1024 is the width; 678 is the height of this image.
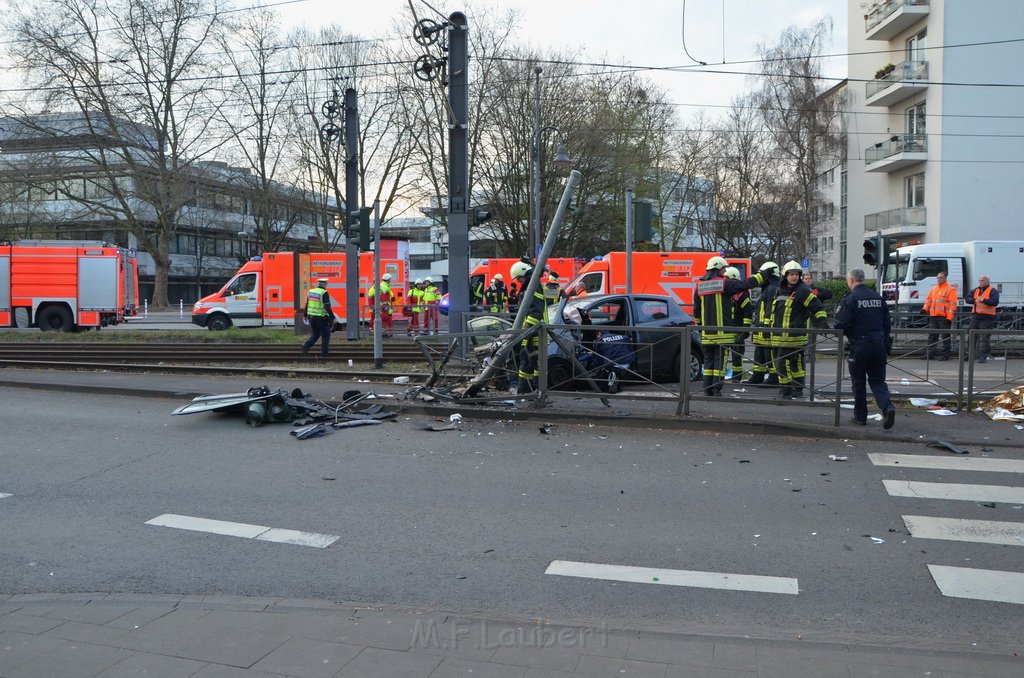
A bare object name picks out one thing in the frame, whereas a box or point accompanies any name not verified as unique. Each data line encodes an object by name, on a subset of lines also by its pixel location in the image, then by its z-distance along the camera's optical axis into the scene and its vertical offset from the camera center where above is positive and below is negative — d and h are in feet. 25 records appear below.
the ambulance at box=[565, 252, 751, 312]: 82.99 +3.56
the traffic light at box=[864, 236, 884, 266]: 66.85 +4.54
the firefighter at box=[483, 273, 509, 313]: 74.02 +1.14
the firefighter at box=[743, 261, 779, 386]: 33.81 -0.73
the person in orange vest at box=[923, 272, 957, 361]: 65.26 +0.40
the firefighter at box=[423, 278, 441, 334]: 83.66 +0.68
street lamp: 92.58 +16.00
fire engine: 87.97 +2.26
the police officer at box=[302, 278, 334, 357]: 57.21 -0.41
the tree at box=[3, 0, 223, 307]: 125.70 +31.46
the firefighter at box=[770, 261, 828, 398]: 33.24 -0.52
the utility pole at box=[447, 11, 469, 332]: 49.11 +8.18
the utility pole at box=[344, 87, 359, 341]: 69.72 +4.64
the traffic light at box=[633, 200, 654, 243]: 36.75 +3.75
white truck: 86.28 +4.17
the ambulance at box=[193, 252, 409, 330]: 89.61 +1.67
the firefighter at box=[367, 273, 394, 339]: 82.43 +0.77
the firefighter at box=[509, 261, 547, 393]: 35.91 -2.32
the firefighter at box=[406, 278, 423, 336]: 83.76 +0.39
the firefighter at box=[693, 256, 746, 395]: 38.58 +0.60
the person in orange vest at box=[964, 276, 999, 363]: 61.57 +0.31
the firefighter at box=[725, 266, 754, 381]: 39.93 +0.15
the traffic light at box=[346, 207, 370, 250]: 53.42 +5.20
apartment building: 115.55 +27.20
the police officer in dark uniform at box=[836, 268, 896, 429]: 31.55 -1.03
